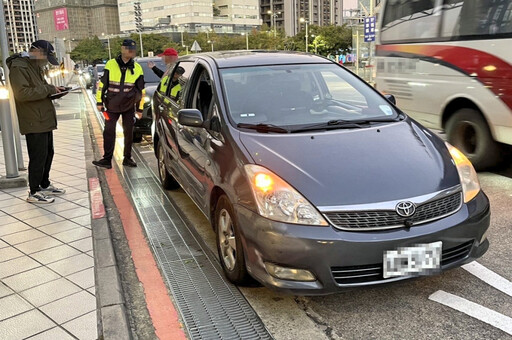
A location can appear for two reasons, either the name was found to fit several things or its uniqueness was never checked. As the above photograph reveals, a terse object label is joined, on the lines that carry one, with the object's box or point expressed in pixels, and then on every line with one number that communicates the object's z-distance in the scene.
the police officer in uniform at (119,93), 7.04
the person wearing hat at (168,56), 9.07
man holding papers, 4.97
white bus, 5.90
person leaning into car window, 5.30
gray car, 2.82
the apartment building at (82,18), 136.25
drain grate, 3.00
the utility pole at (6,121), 5.80
